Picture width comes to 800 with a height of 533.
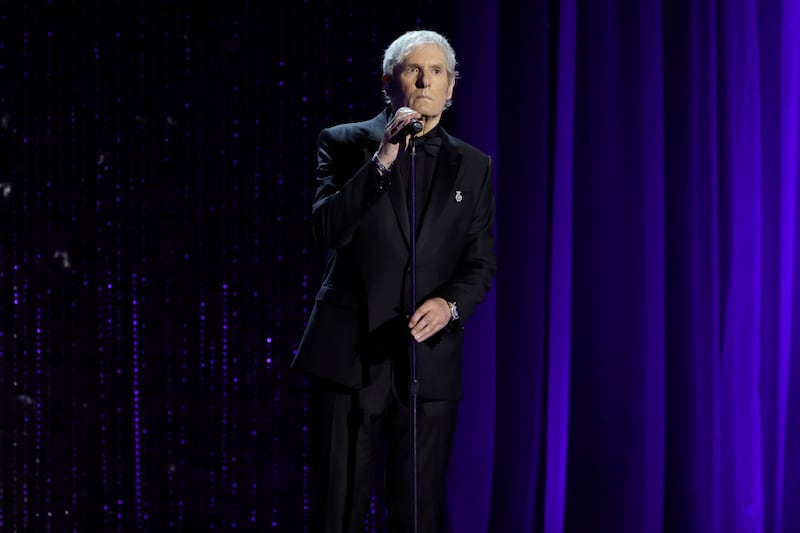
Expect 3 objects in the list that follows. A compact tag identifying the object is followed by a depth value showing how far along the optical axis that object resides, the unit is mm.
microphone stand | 18669
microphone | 18596
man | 18842
